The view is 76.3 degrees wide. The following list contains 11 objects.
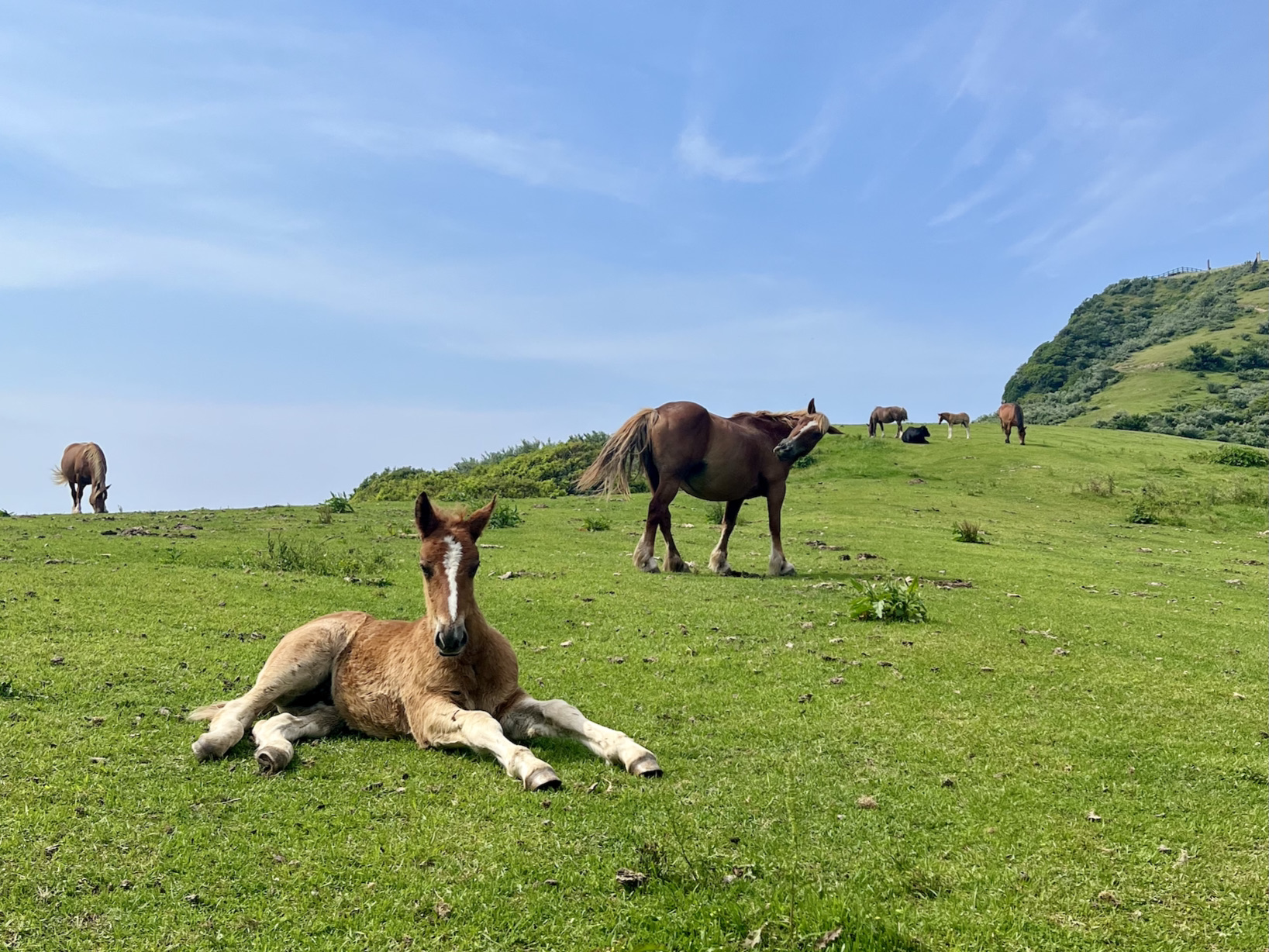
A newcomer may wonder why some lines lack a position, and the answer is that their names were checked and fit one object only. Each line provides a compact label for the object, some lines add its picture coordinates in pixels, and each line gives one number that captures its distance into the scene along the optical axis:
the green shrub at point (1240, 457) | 32.16
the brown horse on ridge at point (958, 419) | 44.19
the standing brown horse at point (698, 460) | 14.00
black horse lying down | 39.56
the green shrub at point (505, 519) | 19.27
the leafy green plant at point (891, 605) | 9.95
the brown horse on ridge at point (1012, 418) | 38.38
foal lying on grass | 5.20
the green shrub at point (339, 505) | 22.20
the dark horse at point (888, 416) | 44.25
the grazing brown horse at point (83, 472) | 26.53
